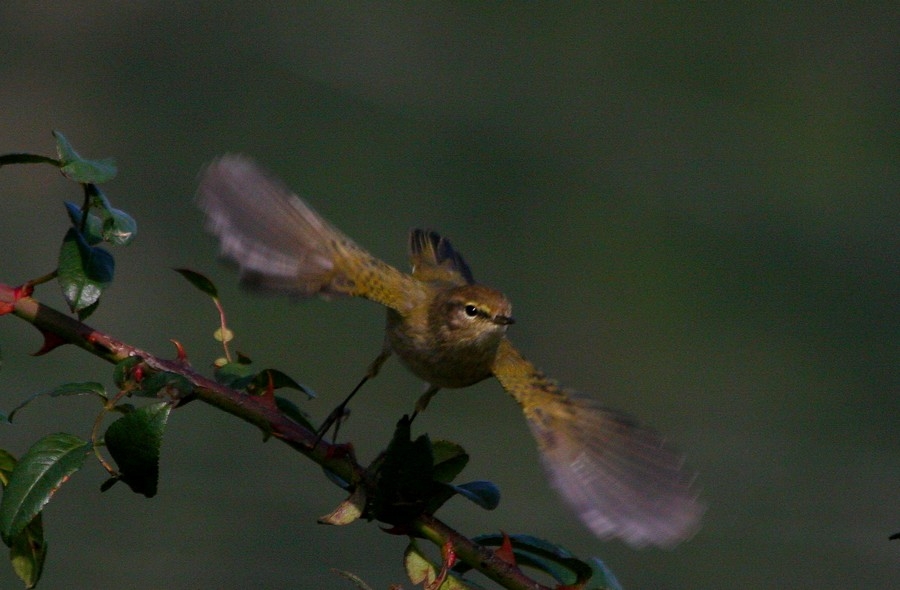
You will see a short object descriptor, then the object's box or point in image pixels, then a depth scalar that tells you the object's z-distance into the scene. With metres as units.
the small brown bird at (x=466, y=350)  4.63
